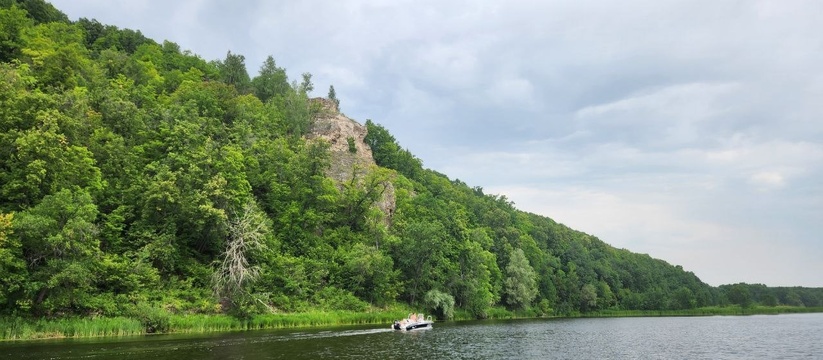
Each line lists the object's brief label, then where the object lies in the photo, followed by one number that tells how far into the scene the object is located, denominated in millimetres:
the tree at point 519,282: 109312
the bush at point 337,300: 66812
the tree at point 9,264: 35156
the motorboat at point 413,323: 56469
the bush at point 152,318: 43309
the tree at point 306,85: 115675
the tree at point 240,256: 53500
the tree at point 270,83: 125125
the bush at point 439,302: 79875
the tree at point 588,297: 143375
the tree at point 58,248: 36688
